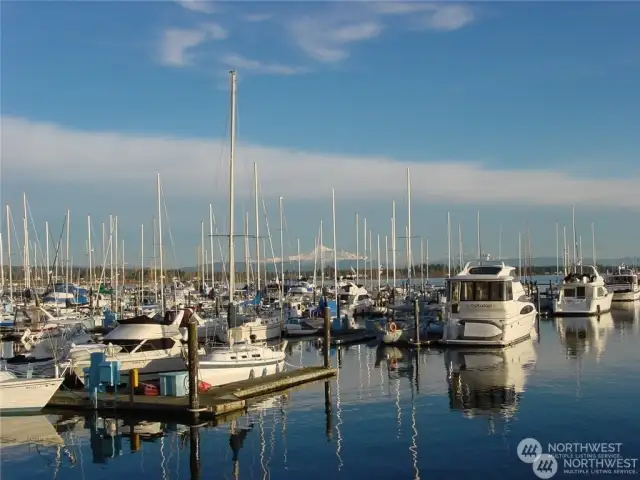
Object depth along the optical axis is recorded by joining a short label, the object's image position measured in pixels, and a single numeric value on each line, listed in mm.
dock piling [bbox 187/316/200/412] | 22359
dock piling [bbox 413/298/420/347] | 39688
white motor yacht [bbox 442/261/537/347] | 38625
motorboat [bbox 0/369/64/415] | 23938
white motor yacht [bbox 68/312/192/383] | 28656
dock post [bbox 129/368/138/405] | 23734
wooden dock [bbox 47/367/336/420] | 22969
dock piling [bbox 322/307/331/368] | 30938
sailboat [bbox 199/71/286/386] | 27234
